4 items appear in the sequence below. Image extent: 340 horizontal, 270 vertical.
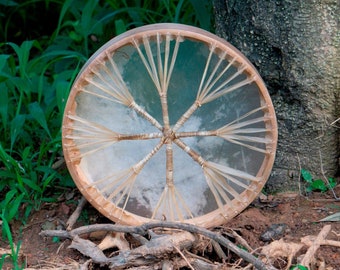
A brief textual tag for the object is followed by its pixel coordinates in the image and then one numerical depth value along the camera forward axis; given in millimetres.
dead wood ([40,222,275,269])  3475
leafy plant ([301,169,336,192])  4168
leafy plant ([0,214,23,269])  3617
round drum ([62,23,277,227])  3664
